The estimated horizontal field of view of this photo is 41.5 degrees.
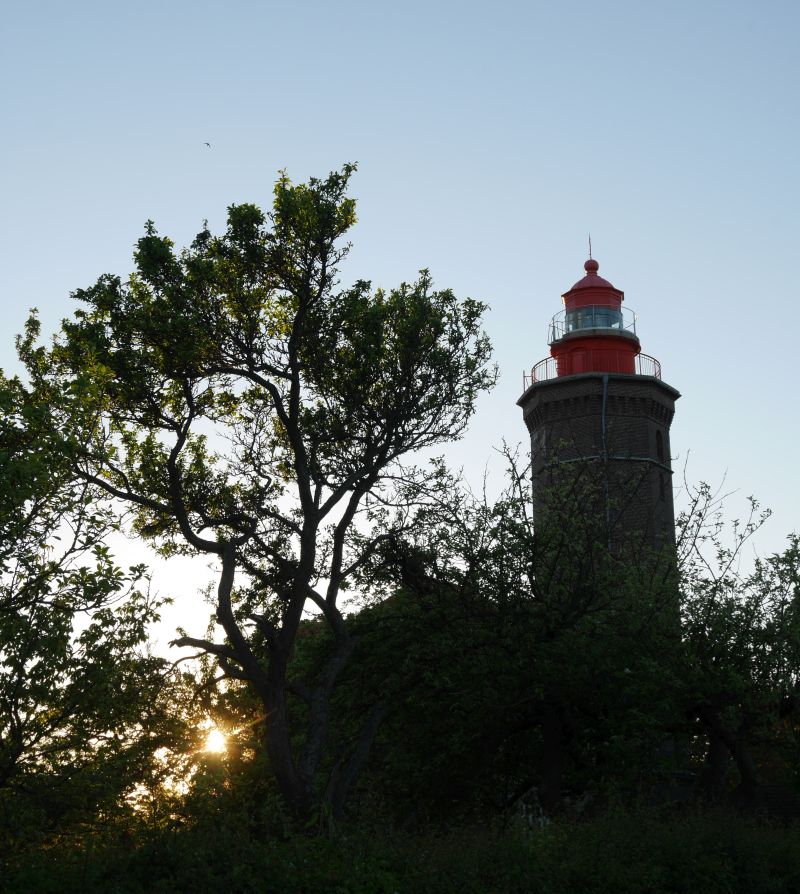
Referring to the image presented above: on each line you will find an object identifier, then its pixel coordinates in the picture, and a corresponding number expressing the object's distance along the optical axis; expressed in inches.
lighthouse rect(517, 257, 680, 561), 1605.6
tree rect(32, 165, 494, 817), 820.0
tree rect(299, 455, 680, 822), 845.2
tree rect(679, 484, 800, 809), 885.8
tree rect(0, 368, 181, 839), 576.7
